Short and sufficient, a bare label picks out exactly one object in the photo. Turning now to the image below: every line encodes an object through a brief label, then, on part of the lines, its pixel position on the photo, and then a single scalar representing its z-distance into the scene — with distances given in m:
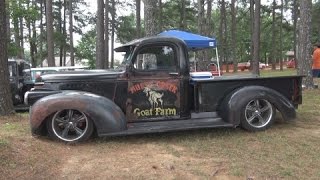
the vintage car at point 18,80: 13.74
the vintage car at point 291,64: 57.91
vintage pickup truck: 7.43
